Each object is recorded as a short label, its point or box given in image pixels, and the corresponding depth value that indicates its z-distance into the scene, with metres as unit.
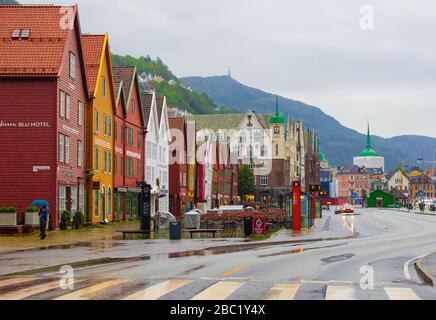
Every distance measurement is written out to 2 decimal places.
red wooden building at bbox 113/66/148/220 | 63.59
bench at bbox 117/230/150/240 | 39.47
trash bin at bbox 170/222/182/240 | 37.56
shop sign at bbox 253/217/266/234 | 40.56
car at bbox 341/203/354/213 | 110.88
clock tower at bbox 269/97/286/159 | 155.38
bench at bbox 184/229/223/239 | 39.93
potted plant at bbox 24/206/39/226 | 42.47
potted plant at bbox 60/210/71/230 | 47.06
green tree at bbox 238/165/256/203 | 136.25
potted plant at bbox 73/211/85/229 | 49.59
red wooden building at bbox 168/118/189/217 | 86.44
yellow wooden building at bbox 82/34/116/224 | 54.97
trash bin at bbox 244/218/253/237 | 40.56
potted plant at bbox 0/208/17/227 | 41.66
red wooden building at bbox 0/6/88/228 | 45.62
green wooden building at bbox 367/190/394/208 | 197.38
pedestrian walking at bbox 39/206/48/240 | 37.53
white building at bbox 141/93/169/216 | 75.56
